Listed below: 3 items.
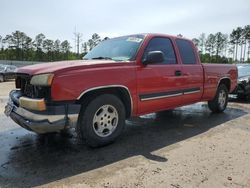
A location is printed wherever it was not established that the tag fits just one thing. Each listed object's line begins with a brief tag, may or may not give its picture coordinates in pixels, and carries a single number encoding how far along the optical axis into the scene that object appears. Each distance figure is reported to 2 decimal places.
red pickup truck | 2.63
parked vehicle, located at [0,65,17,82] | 13.72
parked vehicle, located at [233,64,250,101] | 6.99
